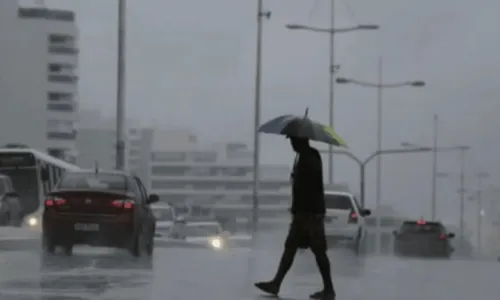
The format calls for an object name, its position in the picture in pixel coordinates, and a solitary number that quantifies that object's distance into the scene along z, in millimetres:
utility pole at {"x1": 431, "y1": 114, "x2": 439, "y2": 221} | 124162
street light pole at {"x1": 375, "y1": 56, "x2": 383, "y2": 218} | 89312
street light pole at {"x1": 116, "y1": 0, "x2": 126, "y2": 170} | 40719
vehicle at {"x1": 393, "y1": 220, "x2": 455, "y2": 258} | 45125
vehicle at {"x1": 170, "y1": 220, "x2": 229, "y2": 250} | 57531
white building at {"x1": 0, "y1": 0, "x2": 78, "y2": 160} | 150750
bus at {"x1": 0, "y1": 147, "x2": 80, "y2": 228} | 51125
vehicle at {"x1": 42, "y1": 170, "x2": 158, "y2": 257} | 23219
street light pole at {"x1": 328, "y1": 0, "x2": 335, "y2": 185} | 75500
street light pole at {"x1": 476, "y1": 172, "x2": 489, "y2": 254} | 171150
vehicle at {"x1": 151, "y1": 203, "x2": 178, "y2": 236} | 60625
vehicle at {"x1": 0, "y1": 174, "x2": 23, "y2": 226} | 43125
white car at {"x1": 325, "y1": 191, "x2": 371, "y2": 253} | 35688
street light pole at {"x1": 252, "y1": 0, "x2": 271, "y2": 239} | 65812
